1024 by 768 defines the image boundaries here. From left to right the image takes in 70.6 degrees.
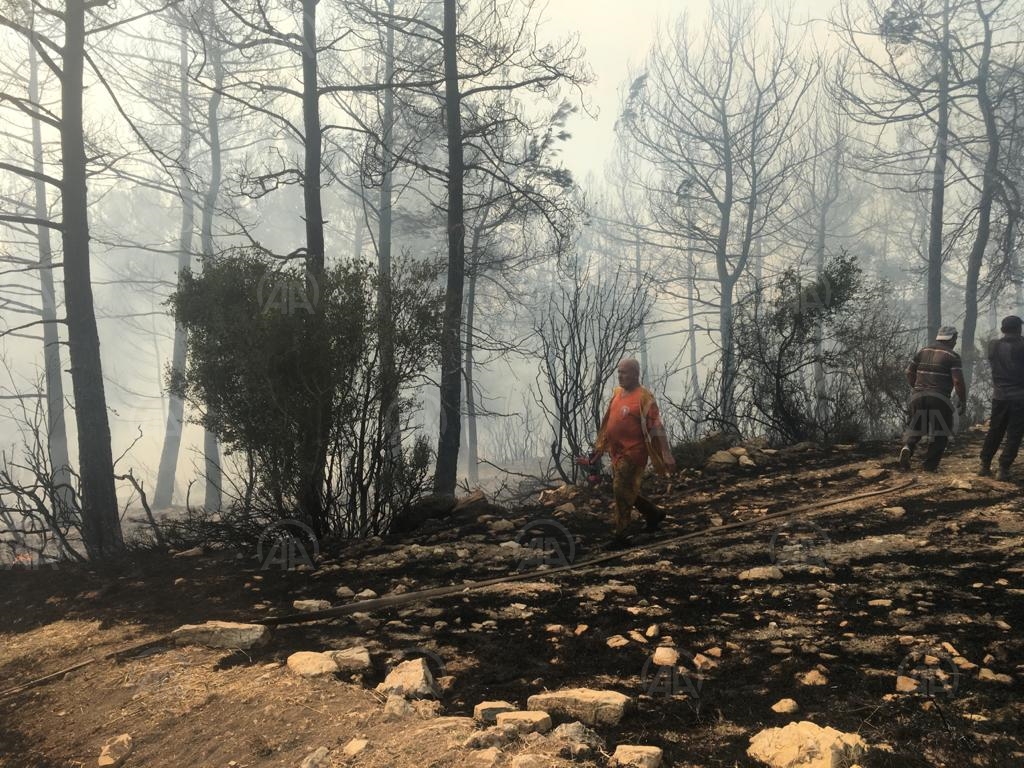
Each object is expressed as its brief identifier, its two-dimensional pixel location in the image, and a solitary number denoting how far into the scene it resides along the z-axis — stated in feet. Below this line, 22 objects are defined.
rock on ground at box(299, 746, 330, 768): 9.40
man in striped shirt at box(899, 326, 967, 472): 26.78
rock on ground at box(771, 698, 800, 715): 10.05
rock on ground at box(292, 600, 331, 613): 16.29
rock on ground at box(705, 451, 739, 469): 31.45
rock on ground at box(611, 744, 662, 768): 8.61
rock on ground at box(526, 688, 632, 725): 10.10
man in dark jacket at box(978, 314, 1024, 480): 25.11
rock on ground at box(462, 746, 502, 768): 9.00
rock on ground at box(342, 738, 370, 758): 9.57
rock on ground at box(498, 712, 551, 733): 9.76
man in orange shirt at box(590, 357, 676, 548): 20.79
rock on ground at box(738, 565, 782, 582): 16.66
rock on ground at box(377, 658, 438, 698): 11.35
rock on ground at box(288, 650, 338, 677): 12.25
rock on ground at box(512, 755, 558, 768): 8.82
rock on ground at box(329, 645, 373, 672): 12.50
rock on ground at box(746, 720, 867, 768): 8.41
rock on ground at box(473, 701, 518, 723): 10.21
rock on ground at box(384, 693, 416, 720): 10.62
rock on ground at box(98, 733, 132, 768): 10.36
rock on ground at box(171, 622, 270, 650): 14.05
